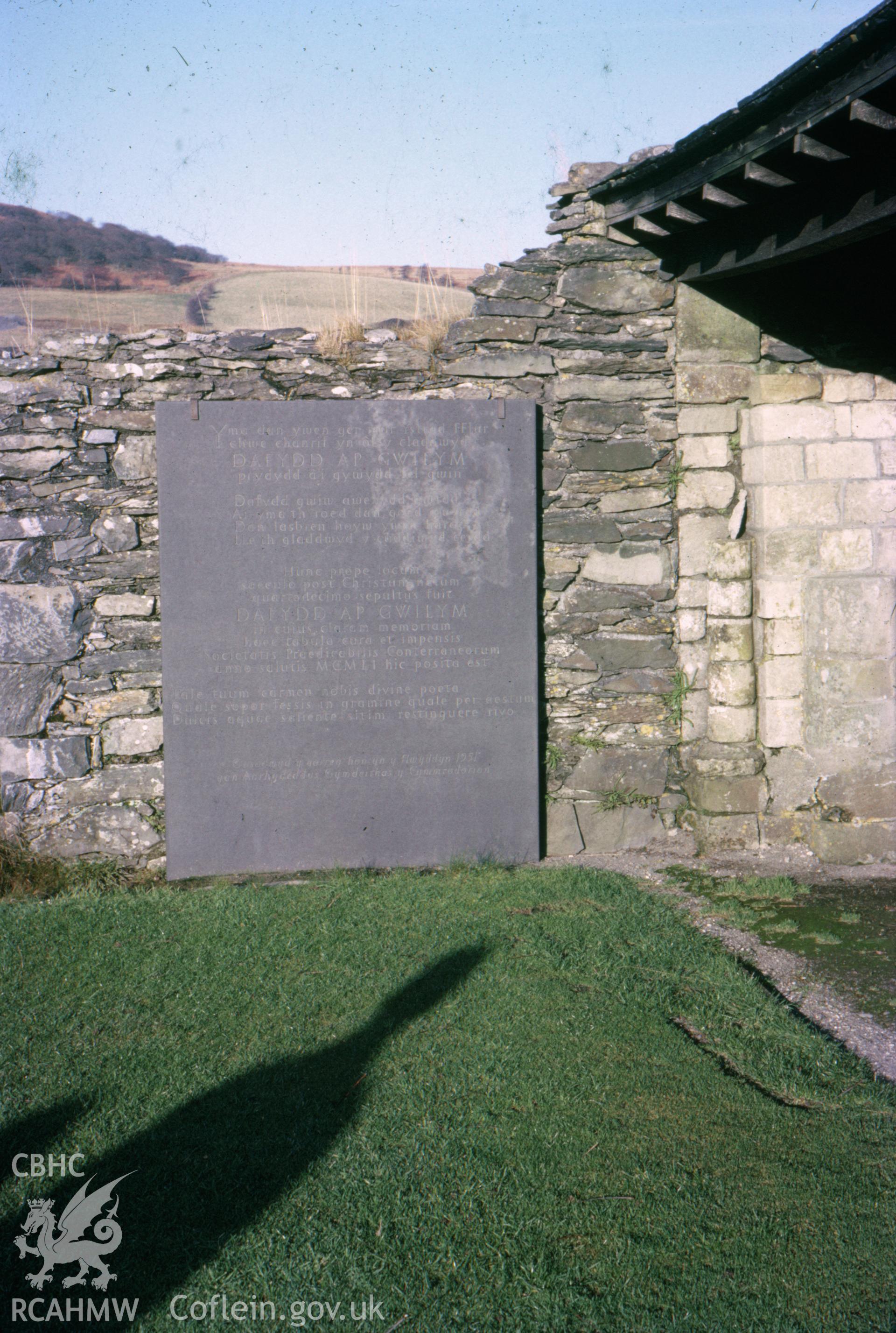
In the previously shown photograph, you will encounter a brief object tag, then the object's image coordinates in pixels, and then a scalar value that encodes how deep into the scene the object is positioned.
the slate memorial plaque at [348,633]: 4.94
